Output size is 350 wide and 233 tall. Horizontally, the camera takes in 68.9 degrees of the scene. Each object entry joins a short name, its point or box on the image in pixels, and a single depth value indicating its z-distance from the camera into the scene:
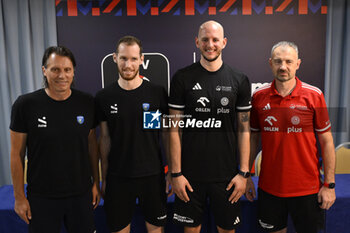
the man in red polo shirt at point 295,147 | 1.61
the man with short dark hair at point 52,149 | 1.43
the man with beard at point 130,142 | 1.58
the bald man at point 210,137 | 1.59
